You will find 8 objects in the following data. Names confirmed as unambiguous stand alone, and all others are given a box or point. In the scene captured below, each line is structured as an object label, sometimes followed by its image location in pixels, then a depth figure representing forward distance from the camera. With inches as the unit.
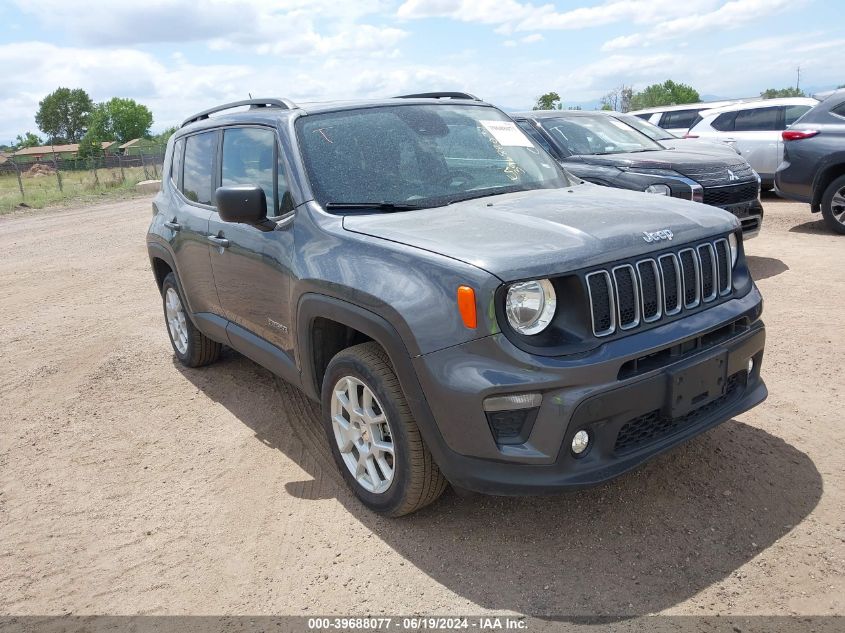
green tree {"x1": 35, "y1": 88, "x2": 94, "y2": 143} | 4441.4
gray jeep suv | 114.5
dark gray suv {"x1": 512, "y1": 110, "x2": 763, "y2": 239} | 293.4
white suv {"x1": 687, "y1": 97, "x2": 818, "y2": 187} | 496.4
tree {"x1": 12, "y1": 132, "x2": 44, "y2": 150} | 4682.6
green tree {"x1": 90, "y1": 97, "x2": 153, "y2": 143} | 4596.5
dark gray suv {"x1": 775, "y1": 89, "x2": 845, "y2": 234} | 362.6
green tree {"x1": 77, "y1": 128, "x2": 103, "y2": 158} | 3003.4
